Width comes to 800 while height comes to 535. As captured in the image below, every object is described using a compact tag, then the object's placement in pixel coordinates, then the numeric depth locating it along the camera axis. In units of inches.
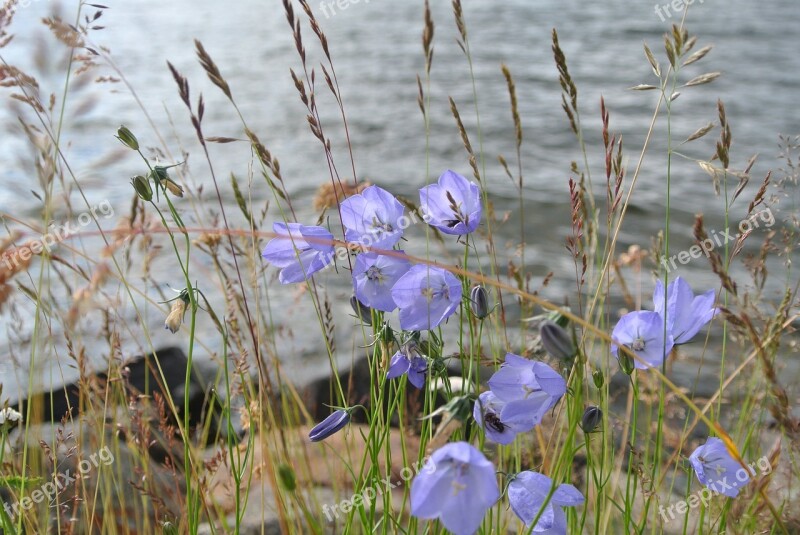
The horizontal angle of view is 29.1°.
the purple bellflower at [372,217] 23.1
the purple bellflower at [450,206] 23.5
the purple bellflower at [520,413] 21.6
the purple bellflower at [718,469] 24.7
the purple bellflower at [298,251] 23.0
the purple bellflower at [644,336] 22.7
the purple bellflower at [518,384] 21.6
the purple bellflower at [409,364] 23.2
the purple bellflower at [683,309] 23.1
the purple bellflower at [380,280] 22.6
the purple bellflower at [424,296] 22.6
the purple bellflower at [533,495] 22.6
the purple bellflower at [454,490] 19.5
